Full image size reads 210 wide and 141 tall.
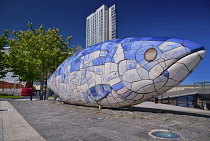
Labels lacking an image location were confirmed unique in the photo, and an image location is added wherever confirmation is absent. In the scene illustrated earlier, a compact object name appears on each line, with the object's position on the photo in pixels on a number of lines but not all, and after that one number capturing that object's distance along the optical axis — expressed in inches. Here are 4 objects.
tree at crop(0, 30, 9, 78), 740.6
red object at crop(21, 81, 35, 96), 1167.3
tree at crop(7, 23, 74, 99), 732.0
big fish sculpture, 203.8
